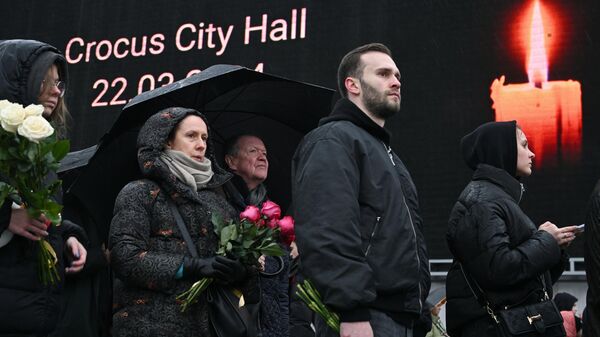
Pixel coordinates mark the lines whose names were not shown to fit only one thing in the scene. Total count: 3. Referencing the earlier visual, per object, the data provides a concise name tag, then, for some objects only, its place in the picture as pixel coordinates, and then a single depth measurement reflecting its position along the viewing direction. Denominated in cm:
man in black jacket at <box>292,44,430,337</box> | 200
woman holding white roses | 201
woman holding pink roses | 238
